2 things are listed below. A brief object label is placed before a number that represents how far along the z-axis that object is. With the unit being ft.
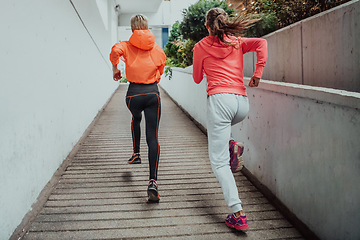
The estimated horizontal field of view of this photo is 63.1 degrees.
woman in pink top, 7.11
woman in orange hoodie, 8.92
